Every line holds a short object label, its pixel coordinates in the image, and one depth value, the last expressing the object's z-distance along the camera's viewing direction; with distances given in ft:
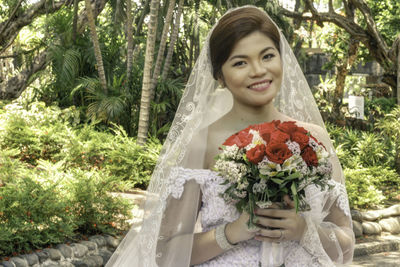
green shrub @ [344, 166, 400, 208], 28.04
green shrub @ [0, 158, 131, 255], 16.40
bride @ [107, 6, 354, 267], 6.21
